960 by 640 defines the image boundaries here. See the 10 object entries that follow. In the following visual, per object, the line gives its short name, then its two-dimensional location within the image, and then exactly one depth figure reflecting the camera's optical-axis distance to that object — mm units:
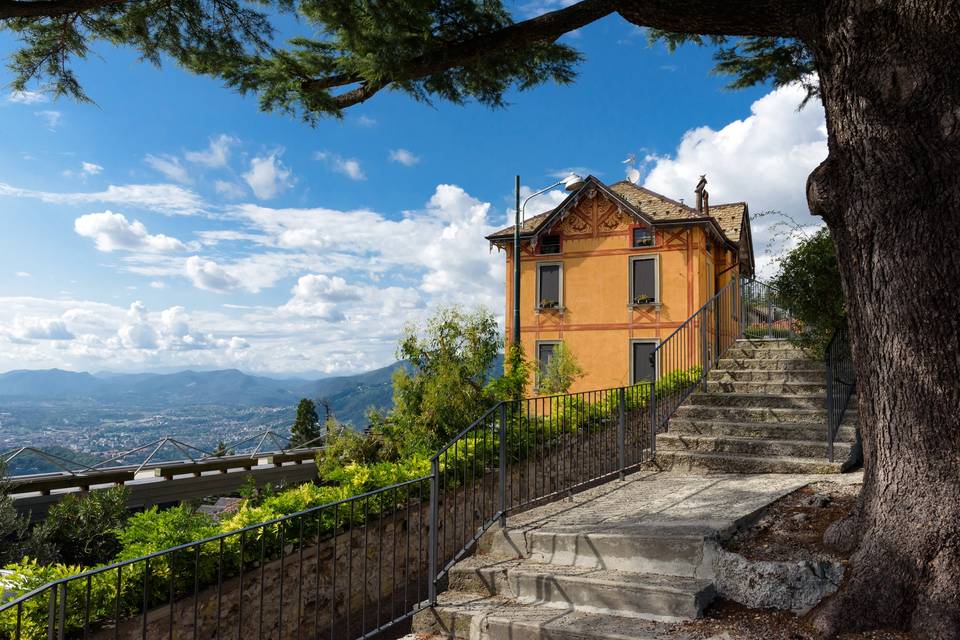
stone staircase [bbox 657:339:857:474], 7926
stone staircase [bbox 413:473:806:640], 4492
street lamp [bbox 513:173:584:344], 15133
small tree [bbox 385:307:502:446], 12375
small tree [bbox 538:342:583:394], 15500
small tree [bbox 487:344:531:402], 12320
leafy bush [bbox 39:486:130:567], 8703
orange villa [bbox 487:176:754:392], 21547
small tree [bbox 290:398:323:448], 31669
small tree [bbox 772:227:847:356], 8766
